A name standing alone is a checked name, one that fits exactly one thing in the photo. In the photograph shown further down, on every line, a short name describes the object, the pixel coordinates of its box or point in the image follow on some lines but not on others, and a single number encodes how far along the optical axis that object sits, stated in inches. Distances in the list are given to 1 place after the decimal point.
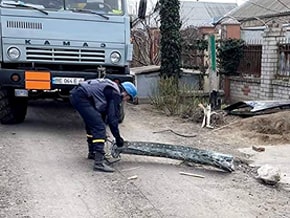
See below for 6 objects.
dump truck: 252.0
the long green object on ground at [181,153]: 198.1
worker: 193.1
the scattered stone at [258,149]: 236.2
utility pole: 347.8
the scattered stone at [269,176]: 183.1
